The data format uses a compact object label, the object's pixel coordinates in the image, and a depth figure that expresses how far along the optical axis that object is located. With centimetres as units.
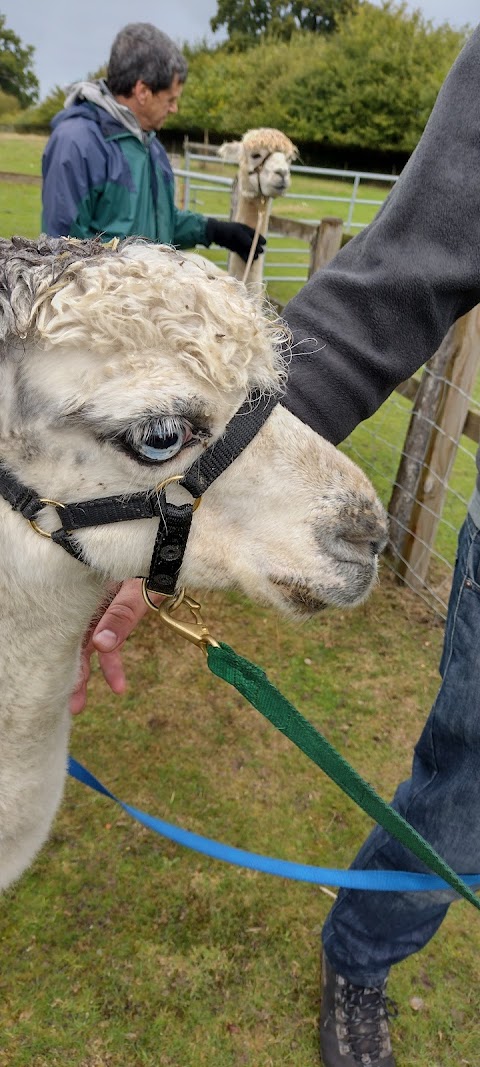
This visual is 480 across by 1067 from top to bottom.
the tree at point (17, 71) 6112
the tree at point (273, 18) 5741
